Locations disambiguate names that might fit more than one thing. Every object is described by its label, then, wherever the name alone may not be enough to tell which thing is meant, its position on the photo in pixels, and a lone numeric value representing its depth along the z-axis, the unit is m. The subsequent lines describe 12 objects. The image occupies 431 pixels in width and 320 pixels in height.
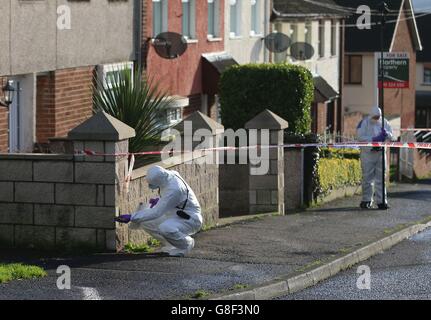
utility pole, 20.75
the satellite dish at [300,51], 35.06
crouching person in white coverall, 13.16
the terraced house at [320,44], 37.16
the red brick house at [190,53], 25.56
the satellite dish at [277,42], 33.31
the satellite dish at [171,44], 24.48
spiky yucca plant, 16.36
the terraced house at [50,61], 18.95
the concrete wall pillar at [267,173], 19.44
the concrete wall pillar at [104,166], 13.40
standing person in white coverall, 20.62
